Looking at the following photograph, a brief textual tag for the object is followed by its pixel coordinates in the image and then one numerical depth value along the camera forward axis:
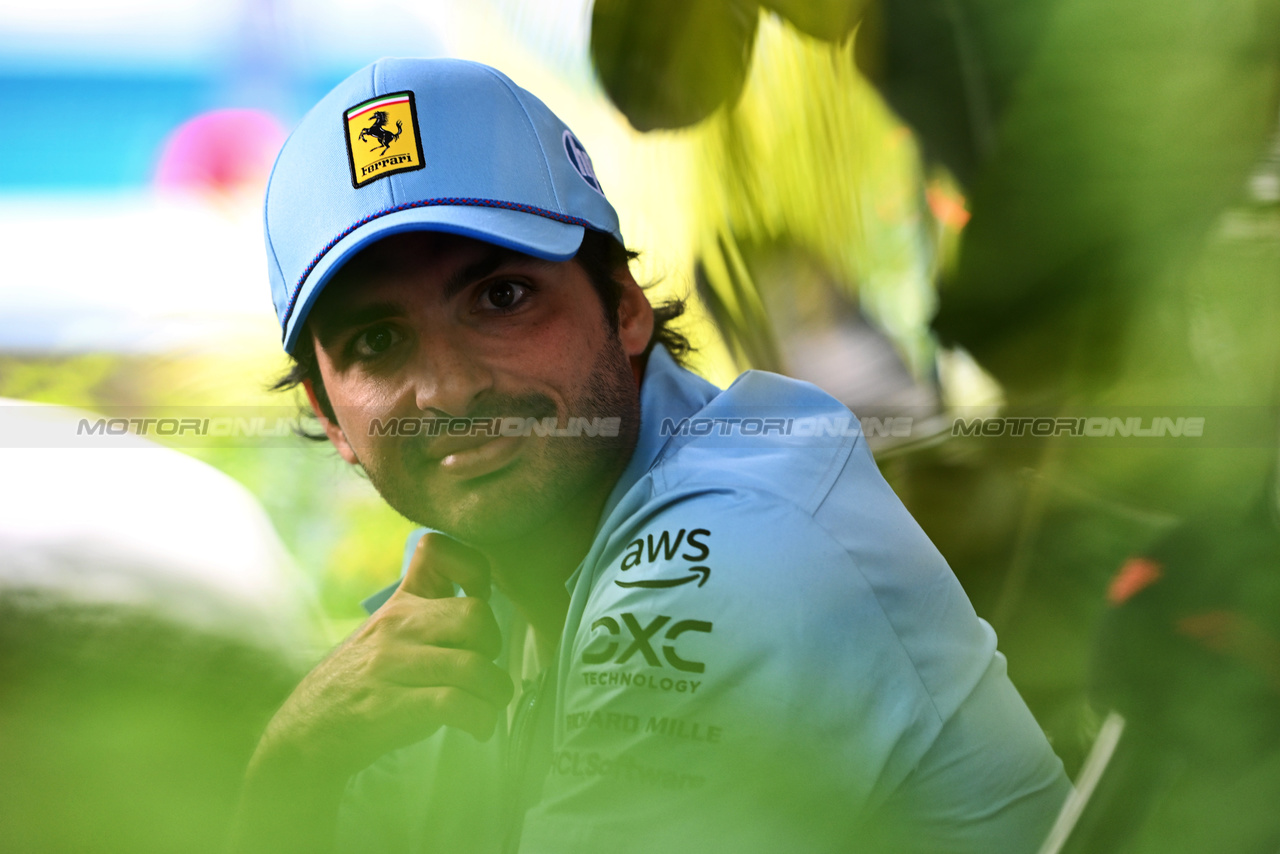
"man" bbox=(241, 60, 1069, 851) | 4.66
